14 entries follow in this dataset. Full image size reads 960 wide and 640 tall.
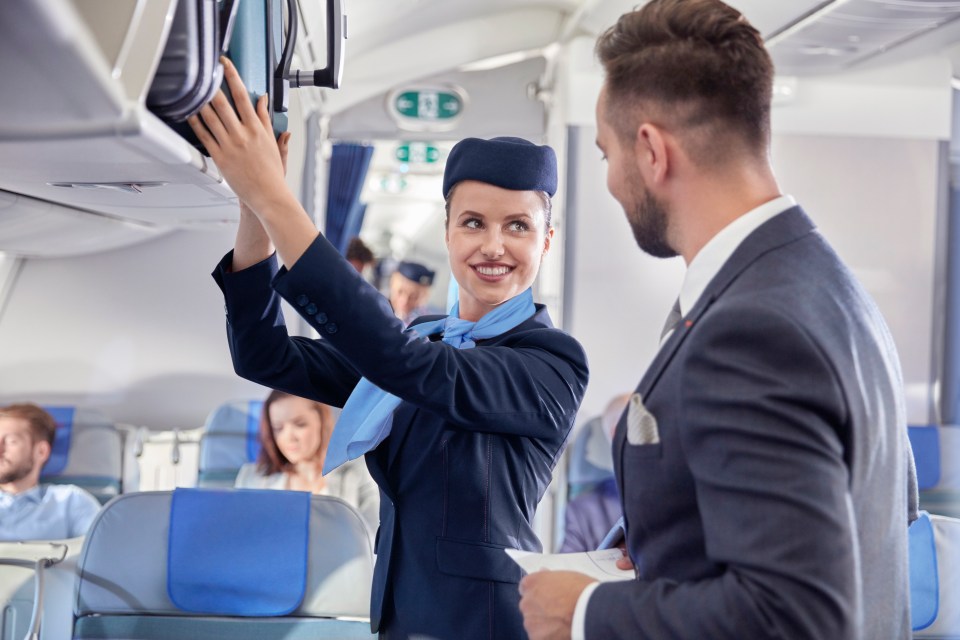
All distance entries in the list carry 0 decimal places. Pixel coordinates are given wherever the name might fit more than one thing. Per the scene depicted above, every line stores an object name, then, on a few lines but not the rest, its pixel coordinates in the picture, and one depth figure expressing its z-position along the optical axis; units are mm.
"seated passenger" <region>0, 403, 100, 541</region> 3746
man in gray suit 882
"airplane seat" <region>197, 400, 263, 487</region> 4234
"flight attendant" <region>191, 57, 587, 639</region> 1431
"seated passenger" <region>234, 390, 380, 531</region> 3984
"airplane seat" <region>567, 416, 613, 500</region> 4633
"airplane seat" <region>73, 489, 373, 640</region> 1970
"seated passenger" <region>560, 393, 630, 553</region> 4469
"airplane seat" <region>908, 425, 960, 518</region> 4684
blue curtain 8422
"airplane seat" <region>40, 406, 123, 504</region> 4137
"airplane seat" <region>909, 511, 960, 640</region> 2363
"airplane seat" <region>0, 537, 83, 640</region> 2477
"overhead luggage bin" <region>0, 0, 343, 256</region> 923
